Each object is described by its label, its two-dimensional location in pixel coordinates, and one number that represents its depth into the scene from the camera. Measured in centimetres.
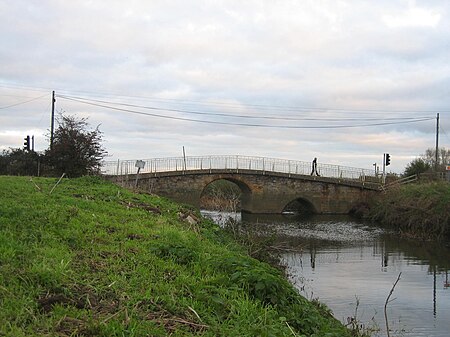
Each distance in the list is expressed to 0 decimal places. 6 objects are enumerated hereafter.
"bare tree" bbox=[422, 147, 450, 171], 6078
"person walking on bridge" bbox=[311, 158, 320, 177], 4344
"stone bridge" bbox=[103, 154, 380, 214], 3788
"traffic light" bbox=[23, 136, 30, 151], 3097
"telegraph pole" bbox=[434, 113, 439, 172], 4668
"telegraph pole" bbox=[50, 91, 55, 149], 3167
